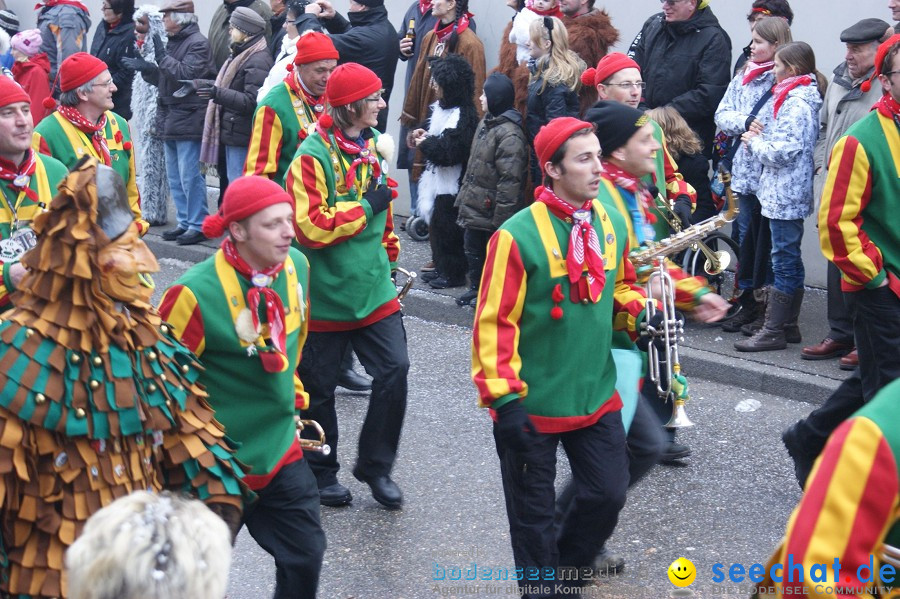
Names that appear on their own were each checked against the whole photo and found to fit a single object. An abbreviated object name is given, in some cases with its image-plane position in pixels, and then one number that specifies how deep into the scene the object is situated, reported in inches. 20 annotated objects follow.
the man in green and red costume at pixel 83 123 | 563.2
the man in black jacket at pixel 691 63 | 689.0
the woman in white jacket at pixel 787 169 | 621.3
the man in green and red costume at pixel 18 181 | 413.4
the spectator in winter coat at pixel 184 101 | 895.7
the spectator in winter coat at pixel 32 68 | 919.7
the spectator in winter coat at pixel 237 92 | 824.2
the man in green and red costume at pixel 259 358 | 326.3
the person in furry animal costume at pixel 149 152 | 960.3
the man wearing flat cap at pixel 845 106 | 601.3
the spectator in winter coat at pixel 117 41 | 974.4
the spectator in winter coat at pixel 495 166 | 689.6
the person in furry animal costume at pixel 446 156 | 745.0
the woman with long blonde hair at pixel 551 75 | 687.7
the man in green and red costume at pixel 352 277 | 455.8
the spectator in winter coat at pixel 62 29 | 1035.3
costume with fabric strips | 250.7
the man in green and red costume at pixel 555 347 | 344.8
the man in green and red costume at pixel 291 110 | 524.4
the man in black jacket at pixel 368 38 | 811.4
